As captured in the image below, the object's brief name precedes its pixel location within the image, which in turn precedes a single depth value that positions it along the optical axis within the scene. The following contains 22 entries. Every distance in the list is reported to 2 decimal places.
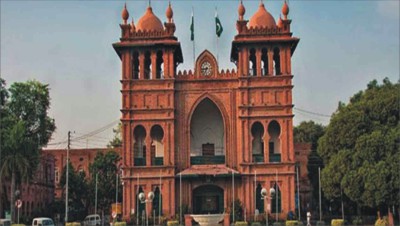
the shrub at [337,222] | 48.91
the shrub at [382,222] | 48.31
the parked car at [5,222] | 46.20
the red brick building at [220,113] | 54.91
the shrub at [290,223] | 49.25
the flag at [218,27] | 60.22
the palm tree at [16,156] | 55.41
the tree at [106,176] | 69.25
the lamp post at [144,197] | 52.88
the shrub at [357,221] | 55.97
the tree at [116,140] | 85.36
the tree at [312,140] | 66.62
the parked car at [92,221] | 60.51
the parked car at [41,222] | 47.66
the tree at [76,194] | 70.66
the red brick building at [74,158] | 84.00
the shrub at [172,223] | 49.50
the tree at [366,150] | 49.66
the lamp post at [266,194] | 52.66
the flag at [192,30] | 60.90
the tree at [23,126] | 55.69
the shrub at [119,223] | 49.41
